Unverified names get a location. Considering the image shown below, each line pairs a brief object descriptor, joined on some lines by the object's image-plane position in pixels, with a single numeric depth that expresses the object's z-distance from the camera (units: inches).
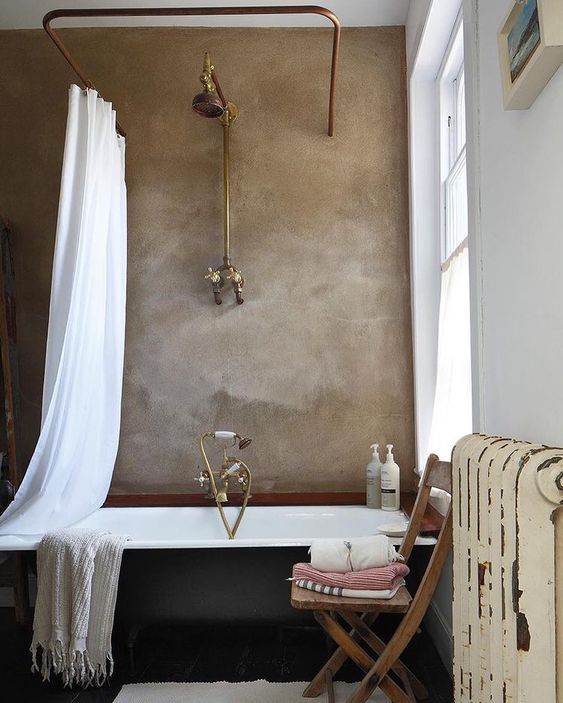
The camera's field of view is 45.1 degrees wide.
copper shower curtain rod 104.5
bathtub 106.2
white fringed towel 96.7
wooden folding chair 76.7
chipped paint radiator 43.9
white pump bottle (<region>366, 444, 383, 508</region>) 128.1
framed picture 49.4
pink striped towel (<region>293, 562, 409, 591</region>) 82.7
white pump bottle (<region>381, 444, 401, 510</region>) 126.3
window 105.4
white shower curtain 109.7
